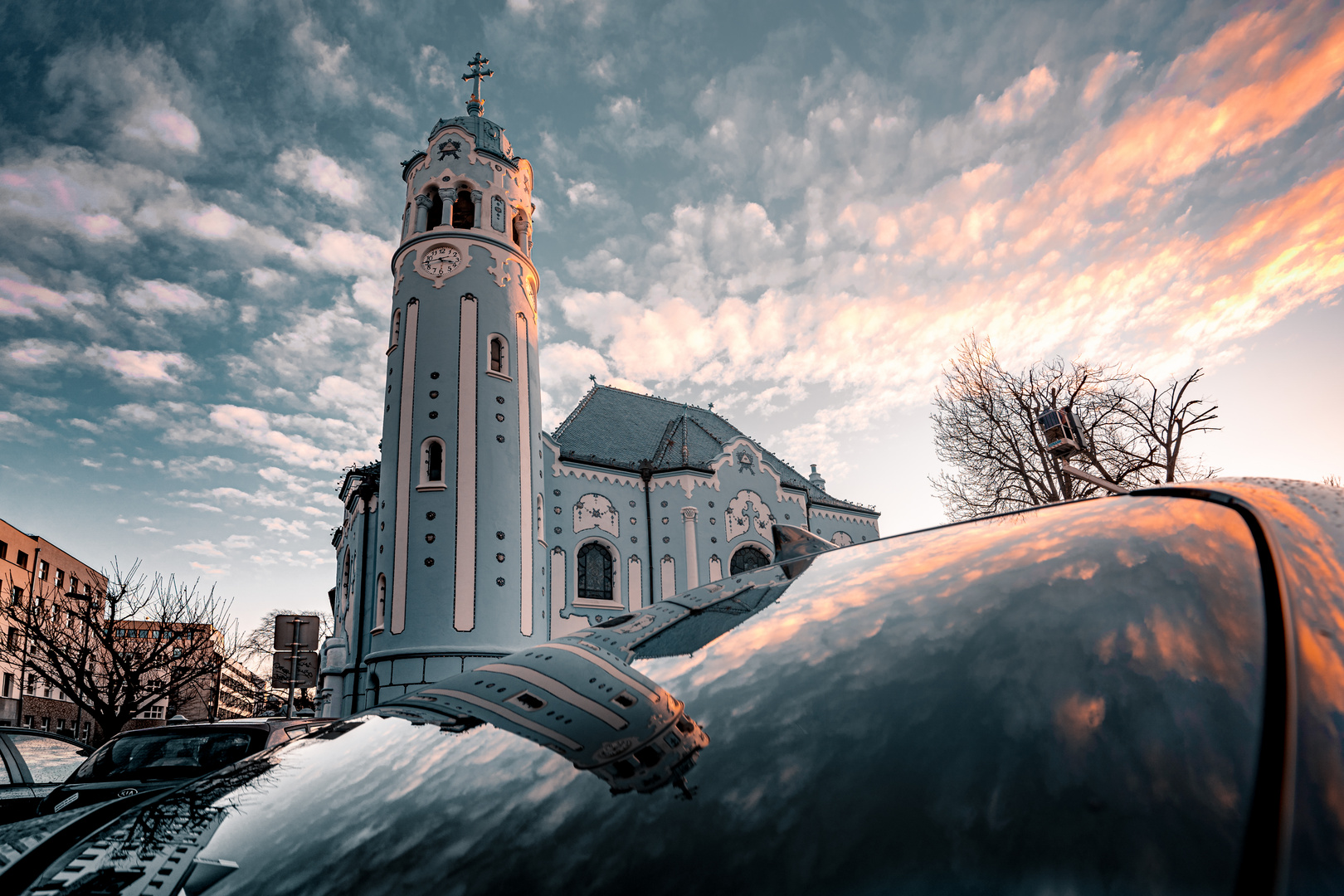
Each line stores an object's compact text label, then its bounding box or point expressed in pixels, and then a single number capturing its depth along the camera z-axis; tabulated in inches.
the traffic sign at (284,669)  466.9
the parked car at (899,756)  24.8
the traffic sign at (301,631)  461.7
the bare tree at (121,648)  689.5
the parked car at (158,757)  188.4
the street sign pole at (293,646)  462.3
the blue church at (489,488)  567.8
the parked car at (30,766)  193.8
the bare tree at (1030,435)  668.1
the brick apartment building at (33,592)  1336.1
